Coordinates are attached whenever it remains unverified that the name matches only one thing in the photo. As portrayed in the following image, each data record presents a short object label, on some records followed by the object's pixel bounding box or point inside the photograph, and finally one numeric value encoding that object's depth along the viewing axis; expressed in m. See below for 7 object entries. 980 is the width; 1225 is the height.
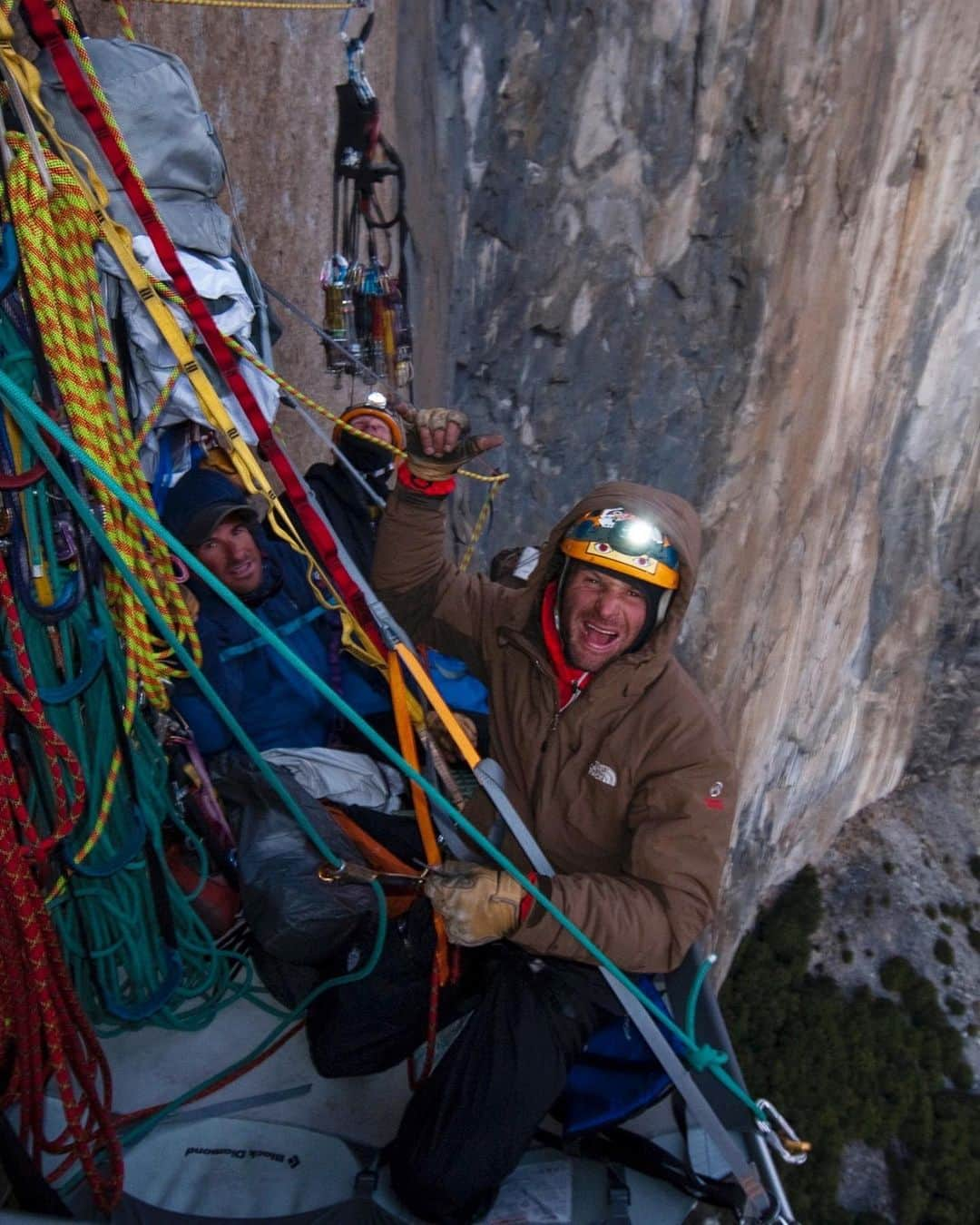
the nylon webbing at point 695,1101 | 1.65
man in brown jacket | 1.72
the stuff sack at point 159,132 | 1.60
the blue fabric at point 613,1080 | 1.80
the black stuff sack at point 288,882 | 1.82
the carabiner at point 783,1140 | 1.64
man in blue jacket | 2.08
